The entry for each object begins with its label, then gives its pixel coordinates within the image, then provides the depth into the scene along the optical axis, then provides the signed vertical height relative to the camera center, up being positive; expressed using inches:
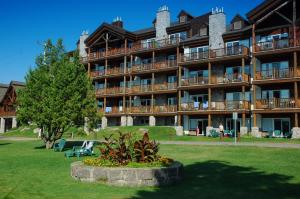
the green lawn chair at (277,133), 1428.6 -37.6
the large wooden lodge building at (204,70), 1446.9 +269.9
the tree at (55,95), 1002.7 +84.7
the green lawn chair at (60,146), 954.7 -64.4
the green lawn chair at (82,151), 785.4 -66.0
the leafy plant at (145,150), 497.4 -39.1
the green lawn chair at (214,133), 1445.6 -39.8
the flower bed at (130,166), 448.5 -59.4
